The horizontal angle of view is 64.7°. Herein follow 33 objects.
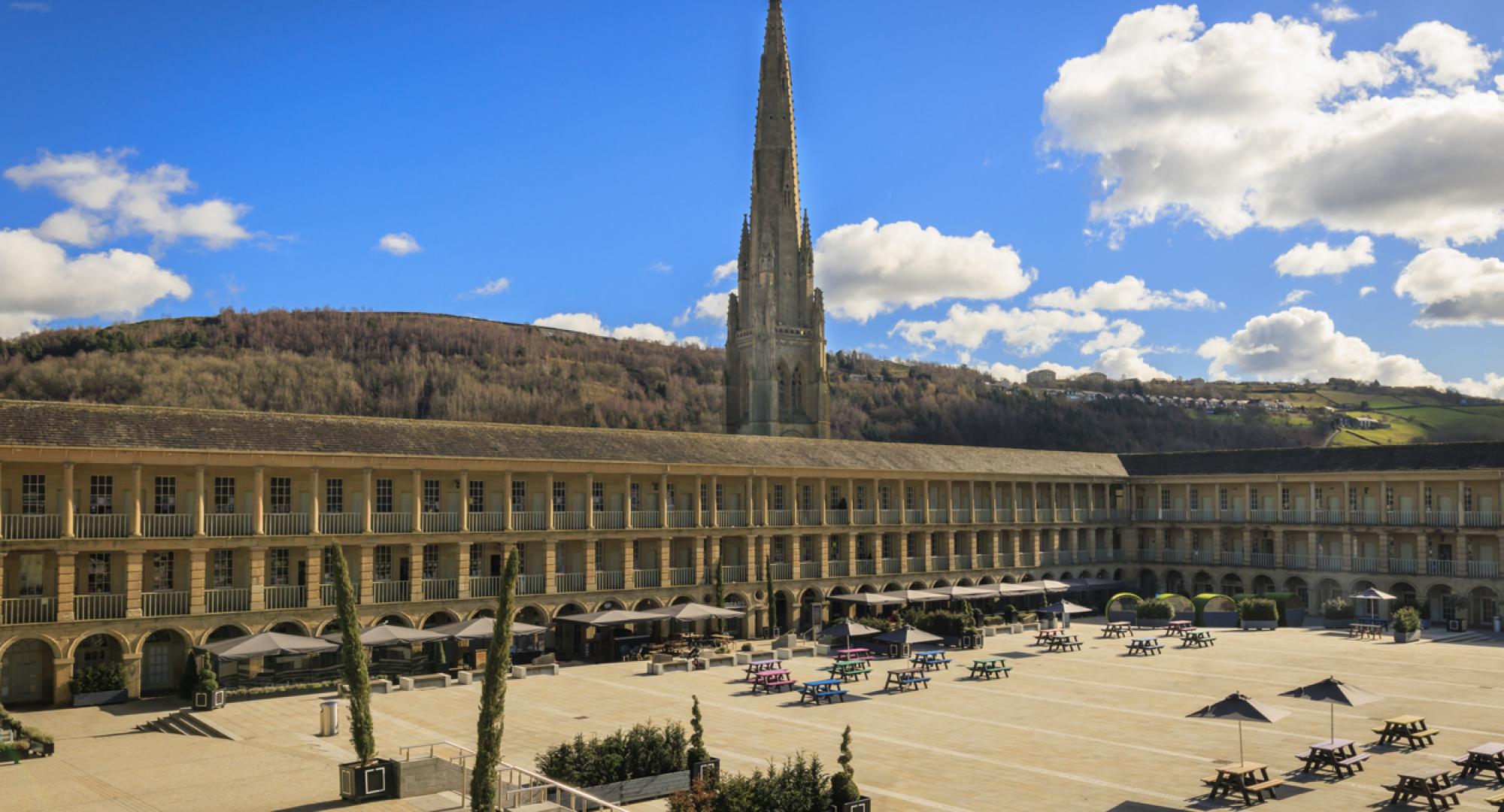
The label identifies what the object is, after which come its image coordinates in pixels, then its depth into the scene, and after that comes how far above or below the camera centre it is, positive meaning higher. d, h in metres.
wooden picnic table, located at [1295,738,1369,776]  24.27 -6.54
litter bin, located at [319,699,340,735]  29.28 -6.33
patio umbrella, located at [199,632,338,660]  34.09 -5.41
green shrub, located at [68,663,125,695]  34.57 -6.28
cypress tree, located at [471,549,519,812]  18.75 -4.01
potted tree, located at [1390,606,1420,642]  49.41 -7.71
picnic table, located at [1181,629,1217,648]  47.84 -7.89
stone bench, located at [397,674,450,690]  37.88 -7.12
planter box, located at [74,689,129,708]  34.56 -6.85
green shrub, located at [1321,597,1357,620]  57.09 -8.09
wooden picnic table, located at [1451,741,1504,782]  23.55 -6.40
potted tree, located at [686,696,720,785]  22.41 -5.84
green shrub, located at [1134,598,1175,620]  56.28 -7.85
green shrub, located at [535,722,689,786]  22.08 -5.73
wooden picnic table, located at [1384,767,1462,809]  21.32 -6.37
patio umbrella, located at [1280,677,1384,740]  24.50 -5.26
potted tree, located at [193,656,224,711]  32.75 -6.37
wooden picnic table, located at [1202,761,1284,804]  22.14 -6.39
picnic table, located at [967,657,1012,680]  39.38 -7.29
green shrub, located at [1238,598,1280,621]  55.47 -7.87
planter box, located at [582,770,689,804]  21.73 -6.20
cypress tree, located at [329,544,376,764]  21.81 -3.91
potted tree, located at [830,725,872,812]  19.72 -5.68
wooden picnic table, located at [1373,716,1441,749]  26.89 -6.62
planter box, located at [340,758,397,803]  21.92 -5.96
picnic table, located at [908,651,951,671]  39.25 -7.27
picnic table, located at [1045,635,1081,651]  47.19 -7.87
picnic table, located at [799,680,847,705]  34.28 -6.95
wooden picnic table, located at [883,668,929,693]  36.66 -7.19
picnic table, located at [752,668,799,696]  36.44 -7.04
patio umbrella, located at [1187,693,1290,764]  22.92 -5.20
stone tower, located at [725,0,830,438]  83.50 +10.63
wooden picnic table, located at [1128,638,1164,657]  44.84 -7.62
